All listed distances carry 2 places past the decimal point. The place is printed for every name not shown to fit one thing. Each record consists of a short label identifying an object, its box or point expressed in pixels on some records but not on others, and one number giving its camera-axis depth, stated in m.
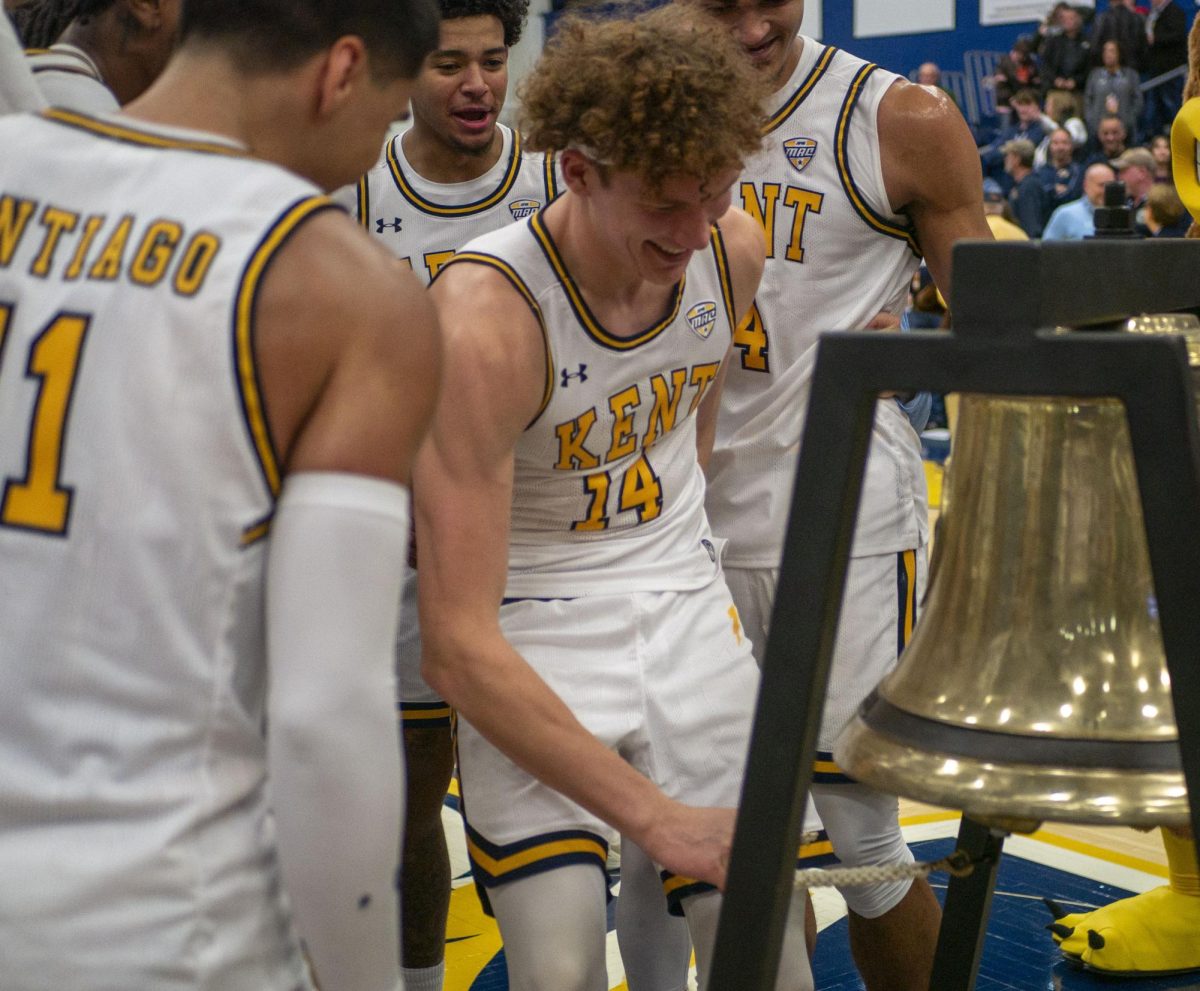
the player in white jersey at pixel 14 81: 1.86
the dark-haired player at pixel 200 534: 1.31
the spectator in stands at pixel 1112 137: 13.74
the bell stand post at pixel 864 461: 1.17
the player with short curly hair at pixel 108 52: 2.02
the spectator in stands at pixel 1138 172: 11.77
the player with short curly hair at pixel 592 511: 2.12
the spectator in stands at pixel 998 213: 8.34
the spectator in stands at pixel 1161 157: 12.01
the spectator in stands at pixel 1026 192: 13.97
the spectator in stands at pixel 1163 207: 8.32
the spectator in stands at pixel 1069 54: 14.82
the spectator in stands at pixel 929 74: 15.69
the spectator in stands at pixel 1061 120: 14.40
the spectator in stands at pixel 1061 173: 13.90
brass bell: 1.35
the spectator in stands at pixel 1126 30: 14.27
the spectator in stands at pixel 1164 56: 14.03
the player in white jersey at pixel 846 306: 2.90
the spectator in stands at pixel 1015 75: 15.45
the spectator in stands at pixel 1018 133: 15.05
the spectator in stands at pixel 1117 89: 14.12
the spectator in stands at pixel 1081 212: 12.03
